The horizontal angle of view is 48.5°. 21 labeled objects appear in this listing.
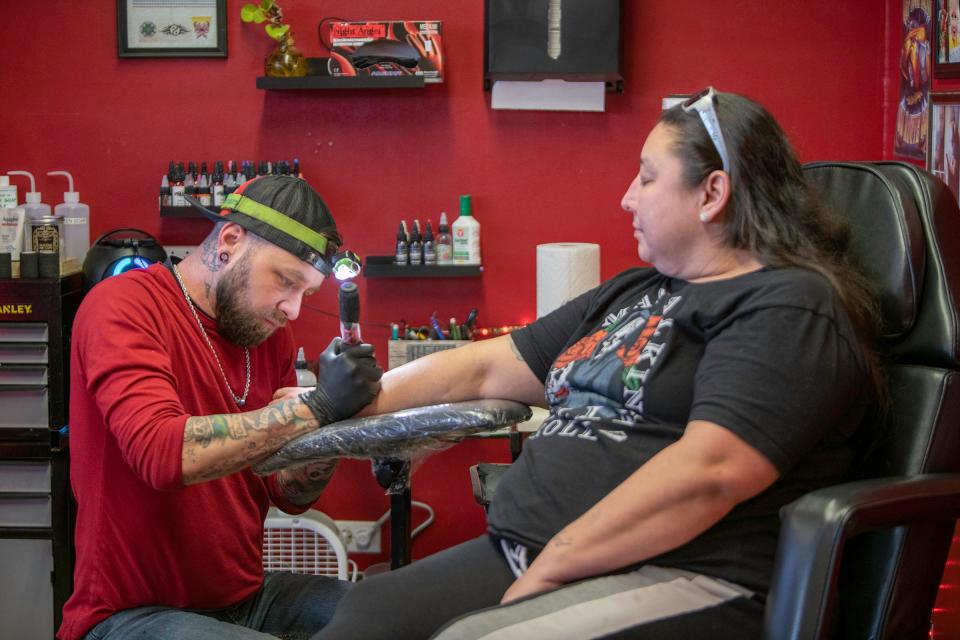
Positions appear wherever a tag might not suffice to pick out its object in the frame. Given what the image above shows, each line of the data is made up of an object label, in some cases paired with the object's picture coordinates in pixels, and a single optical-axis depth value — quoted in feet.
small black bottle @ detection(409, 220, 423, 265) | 10.87
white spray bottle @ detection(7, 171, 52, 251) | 10.68
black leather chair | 4.23
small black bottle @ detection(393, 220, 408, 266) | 10.92
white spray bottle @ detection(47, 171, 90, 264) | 10.93
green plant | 10.61
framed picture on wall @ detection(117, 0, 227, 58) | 11.03
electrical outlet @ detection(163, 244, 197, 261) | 11.32
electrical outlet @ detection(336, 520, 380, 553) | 11.64
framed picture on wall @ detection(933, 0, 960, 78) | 7.94
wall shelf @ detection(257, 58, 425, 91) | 10.36
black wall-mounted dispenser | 10.11
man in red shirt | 5.44
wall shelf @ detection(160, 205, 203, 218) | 10.86
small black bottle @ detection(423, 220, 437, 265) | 10.90
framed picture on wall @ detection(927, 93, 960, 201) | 7.91
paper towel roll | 10.05
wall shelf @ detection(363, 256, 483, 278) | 10.85
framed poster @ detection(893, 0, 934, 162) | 8.98
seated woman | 4.37
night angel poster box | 10.48
